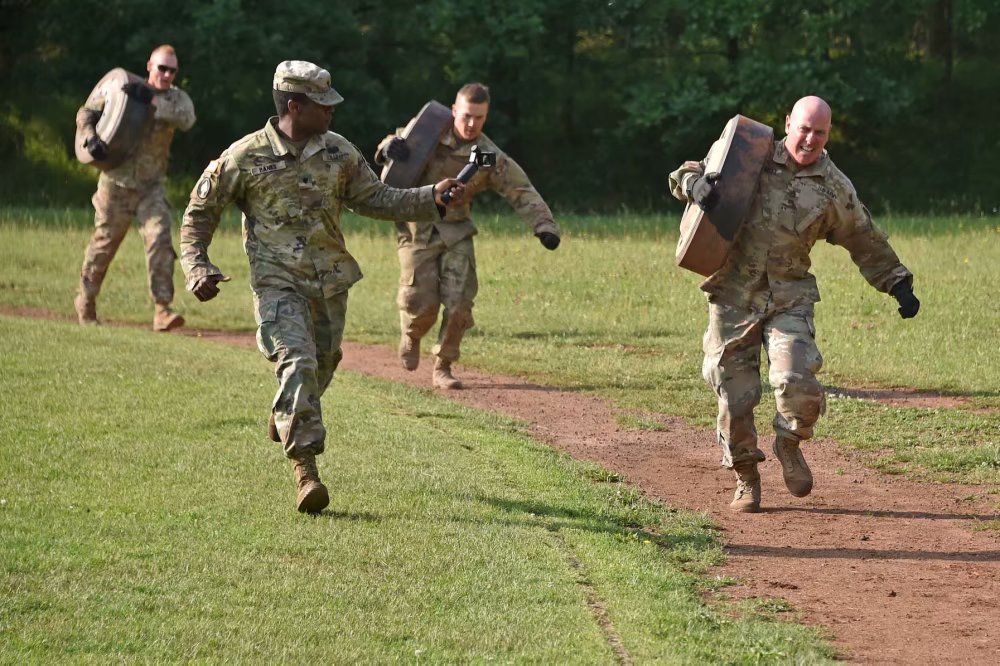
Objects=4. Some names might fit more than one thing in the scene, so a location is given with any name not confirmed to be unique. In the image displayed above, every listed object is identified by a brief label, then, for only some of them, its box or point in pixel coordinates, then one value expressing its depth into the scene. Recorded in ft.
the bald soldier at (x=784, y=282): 54.95
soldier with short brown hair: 78.95
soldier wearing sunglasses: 99.81
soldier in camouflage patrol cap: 51.98
